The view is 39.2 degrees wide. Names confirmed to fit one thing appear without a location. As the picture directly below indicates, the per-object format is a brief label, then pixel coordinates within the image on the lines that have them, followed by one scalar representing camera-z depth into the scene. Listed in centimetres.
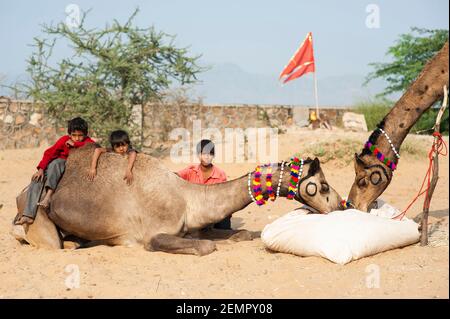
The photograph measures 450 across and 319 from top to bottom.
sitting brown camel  746
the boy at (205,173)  860
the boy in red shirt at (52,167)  769
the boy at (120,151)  768
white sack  670
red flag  1984
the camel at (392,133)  742
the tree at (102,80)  1766
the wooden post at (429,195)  720
